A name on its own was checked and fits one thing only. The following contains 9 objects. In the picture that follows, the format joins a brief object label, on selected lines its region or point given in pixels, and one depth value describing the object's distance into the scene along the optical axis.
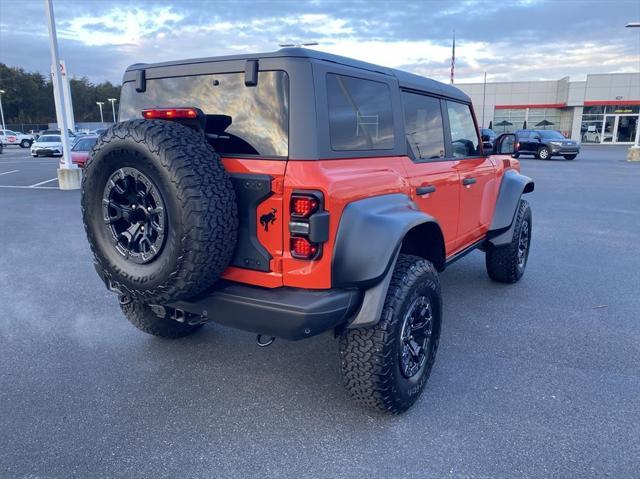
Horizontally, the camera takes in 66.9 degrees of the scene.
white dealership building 41.34
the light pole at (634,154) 22.81
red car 14.84
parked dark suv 23.00
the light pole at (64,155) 12.28
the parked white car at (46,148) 26.62
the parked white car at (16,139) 41.34
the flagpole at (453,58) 33.51
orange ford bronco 2.38
